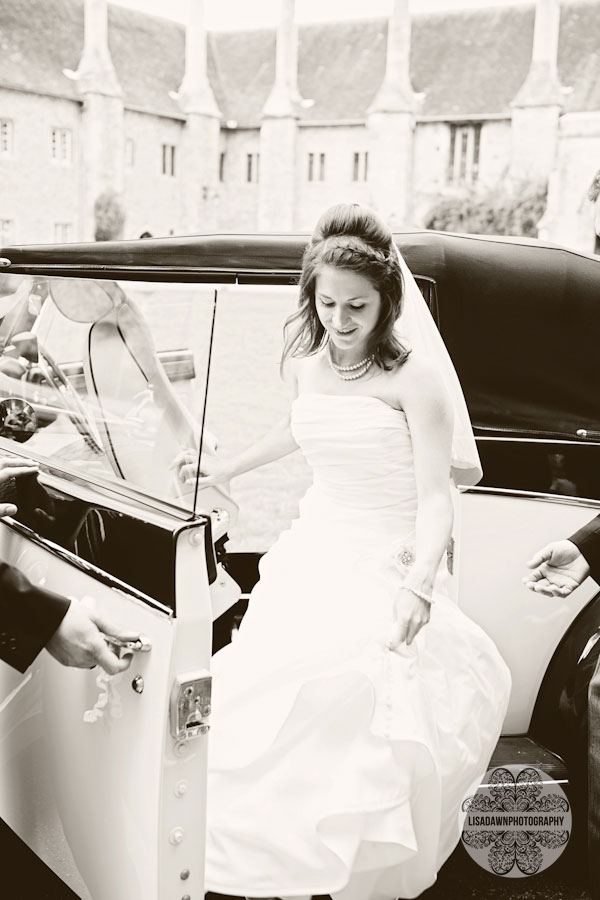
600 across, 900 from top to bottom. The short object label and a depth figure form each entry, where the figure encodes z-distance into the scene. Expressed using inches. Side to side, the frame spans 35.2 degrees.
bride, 89.7
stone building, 1553.9
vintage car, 73.0
